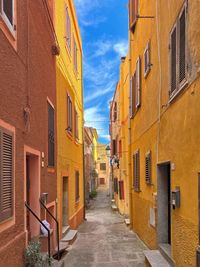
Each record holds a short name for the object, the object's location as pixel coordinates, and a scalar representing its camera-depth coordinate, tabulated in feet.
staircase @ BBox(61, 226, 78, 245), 22.50
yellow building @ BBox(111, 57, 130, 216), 39.36
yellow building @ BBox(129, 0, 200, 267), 11.37
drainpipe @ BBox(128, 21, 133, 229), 30.75
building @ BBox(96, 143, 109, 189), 138.31
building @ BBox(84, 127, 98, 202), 68.57
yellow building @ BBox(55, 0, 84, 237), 23.30
